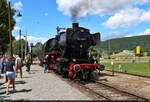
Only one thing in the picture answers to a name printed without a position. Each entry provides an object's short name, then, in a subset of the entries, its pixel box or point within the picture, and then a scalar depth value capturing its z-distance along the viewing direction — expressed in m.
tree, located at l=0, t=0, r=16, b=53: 19.69
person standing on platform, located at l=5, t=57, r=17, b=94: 5.80
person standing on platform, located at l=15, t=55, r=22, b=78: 8.55
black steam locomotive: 8.20
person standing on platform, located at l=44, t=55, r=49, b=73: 11.87
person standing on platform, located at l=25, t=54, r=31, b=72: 11.78
